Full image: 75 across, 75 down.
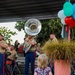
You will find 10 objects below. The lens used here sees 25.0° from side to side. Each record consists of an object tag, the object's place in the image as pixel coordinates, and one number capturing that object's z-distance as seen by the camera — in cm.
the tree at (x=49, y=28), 1303
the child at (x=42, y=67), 285
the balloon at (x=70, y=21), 431
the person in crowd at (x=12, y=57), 529
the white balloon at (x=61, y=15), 455
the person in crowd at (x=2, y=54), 416
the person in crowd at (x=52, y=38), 379
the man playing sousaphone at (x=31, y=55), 427
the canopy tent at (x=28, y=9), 690
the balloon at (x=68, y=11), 425
